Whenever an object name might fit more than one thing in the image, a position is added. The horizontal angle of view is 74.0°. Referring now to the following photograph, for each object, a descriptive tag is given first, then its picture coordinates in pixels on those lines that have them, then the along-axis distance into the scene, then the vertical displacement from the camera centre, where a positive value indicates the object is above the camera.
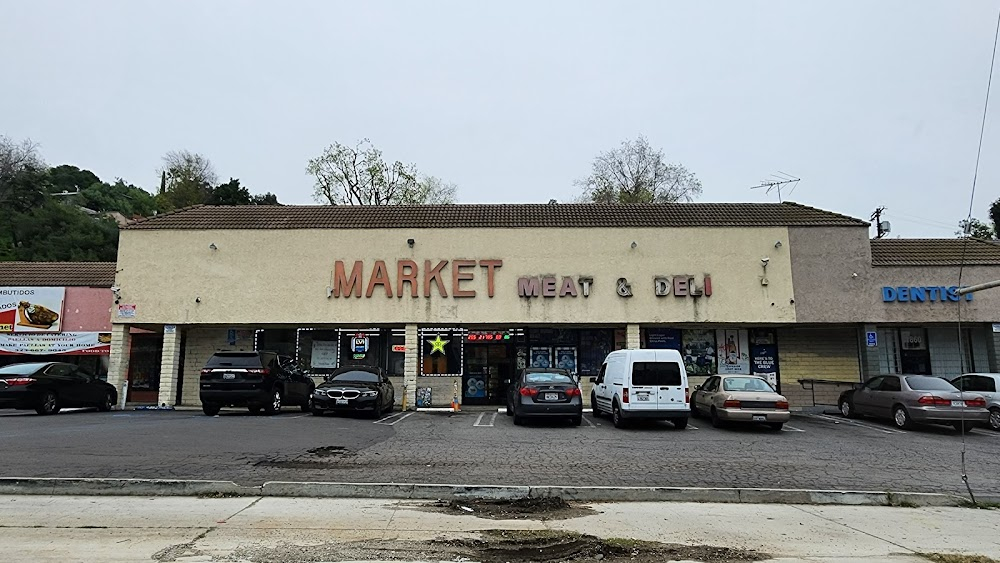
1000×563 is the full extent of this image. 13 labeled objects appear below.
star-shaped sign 24.28 +0.67
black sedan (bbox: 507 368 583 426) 16.28 -0.84
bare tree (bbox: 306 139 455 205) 52.09 +14.21
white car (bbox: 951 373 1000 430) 17.65 -0.58
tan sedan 15.97 -0.91
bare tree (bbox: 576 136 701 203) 50.59 +13.80
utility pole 49.53 +11.11
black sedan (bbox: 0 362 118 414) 18.08 -0.65
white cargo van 15.94 -0.56
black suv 17.69 -0.47
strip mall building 22.48 +2.93
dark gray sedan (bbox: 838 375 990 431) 16.47 -0.95
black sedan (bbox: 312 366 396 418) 17.59 -0.79
